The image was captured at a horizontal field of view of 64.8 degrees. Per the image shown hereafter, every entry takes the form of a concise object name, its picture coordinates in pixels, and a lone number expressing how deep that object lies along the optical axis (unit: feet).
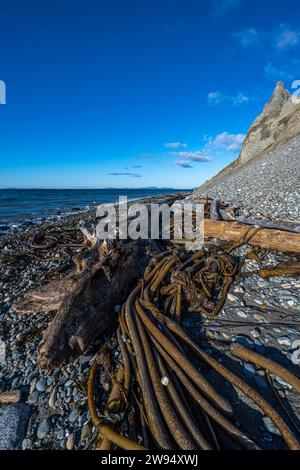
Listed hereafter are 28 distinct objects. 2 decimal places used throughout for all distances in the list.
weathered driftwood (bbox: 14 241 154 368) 11.83
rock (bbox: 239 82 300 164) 87.81
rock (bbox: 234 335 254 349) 12.28
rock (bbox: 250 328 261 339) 12.85
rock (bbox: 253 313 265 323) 14.01
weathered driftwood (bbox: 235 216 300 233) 23.25
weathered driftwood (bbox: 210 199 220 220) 29.12
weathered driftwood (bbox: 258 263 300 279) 18.11
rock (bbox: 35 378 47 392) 11.09
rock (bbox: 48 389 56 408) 10.32
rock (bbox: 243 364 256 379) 10.58
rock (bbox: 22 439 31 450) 9.01
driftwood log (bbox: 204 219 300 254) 21.58
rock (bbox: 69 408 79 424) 9.45
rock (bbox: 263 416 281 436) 8.53
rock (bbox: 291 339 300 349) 11.92
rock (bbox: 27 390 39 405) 10.70
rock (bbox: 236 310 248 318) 14.51
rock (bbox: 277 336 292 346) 12.16
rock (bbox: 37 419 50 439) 9.24
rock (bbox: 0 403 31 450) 9.16
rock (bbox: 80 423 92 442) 8.81
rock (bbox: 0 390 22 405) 10.78
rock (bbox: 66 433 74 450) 8.65
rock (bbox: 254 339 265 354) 11.97
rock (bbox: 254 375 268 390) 10.08
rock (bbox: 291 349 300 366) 11.13
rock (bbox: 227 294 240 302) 16.07
